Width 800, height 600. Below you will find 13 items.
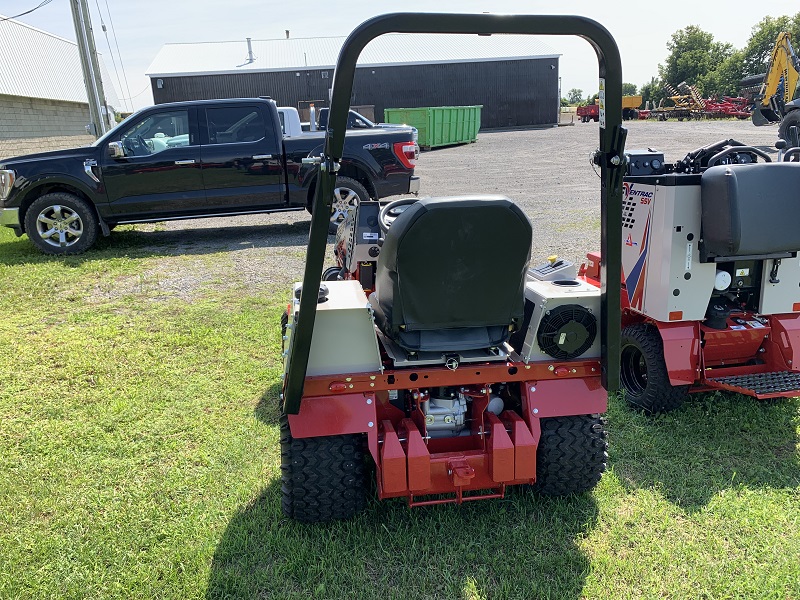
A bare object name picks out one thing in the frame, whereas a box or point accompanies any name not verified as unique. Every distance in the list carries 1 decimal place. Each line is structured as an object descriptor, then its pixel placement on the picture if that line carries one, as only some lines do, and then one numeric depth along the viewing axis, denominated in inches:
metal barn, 1360.7
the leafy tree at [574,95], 4741.6
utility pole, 627.5
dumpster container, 1018.7
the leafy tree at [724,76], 2221.9
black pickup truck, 343.9
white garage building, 679.1
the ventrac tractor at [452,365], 98.0
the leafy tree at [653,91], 2285.9
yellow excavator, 719.1
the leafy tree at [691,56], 2461.9
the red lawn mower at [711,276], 140.6
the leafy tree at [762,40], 2274.9
